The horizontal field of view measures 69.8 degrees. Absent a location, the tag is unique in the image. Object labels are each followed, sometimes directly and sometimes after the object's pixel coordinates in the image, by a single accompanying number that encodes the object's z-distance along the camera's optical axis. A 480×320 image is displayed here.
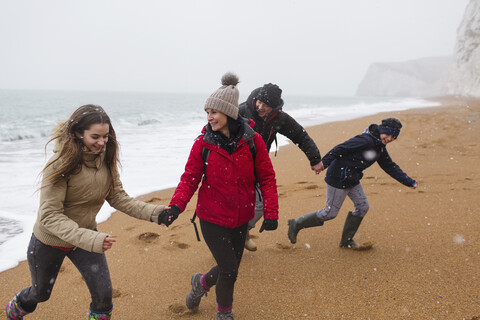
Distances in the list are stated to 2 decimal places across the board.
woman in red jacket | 2.53
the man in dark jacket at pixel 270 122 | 3.52
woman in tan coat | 2.11
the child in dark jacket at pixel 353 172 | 3.62
